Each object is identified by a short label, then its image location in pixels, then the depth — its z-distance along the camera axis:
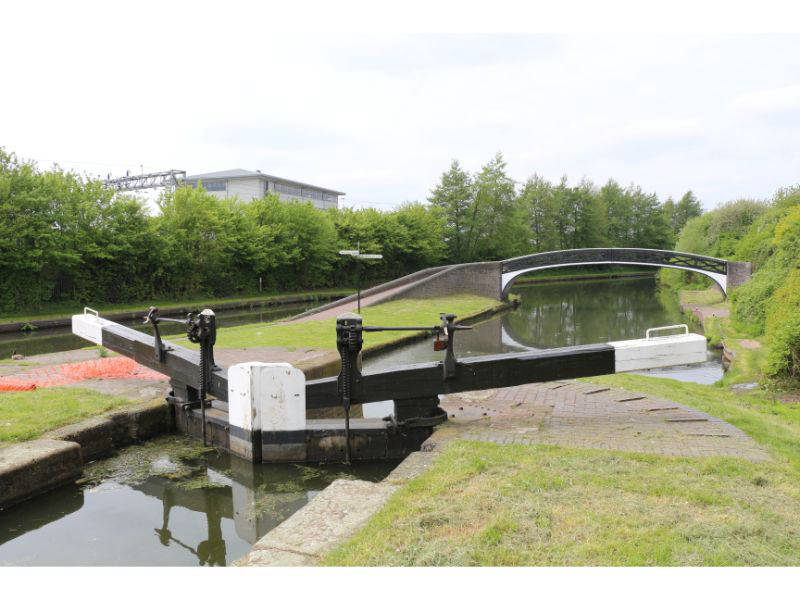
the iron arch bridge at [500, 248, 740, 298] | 24.55
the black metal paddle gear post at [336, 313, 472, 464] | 5.56
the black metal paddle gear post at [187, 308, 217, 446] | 6.19
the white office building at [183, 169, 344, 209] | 51.06
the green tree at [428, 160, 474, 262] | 45.19
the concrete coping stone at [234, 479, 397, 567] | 3.21
